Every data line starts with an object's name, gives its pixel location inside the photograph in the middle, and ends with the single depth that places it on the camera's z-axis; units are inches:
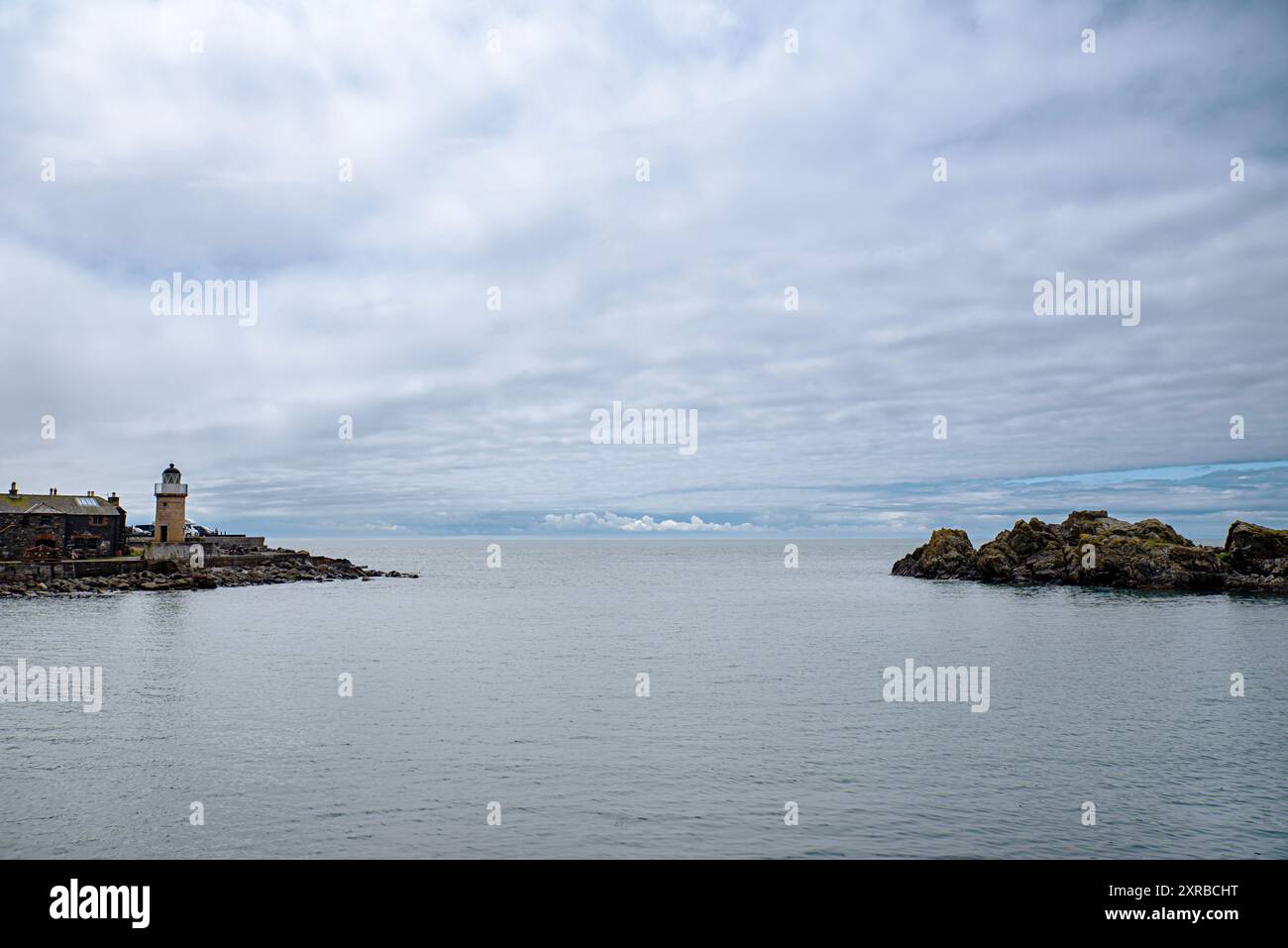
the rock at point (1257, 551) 3622.0
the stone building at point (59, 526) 3703.2
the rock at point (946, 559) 4781.0
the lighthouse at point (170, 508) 4094.5
